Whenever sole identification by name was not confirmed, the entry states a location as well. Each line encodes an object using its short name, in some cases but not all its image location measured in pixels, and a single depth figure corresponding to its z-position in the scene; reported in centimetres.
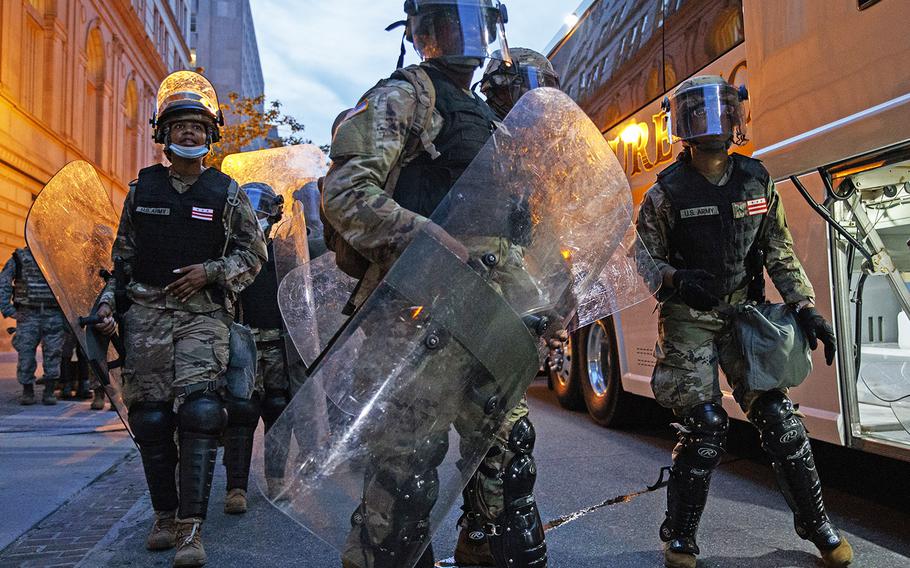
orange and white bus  328
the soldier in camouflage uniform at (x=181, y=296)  319
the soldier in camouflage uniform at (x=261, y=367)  409
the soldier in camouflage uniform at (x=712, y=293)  300
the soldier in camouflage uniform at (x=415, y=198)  198
